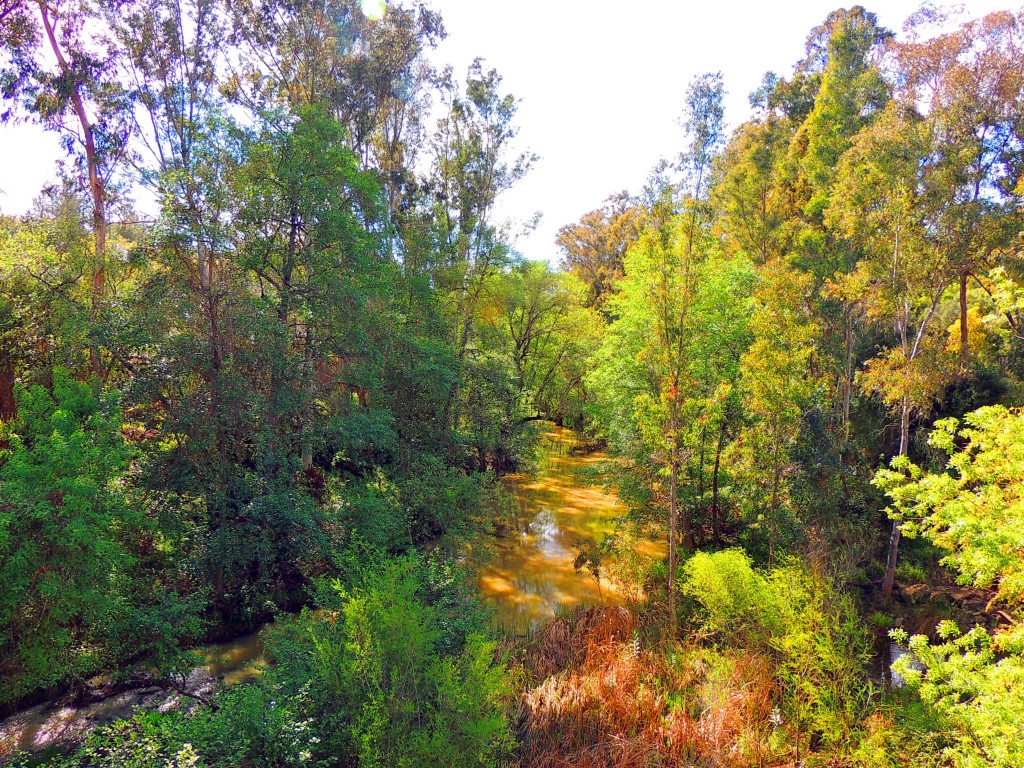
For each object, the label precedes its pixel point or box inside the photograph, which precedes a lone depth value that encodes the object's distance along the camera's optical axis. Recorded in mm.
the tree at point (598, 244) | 32881
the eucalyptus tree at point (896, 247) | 10453
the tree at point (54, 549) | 6316
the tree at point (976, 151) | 10102
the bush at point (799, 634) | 6801
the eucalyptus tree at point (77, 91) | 13195
